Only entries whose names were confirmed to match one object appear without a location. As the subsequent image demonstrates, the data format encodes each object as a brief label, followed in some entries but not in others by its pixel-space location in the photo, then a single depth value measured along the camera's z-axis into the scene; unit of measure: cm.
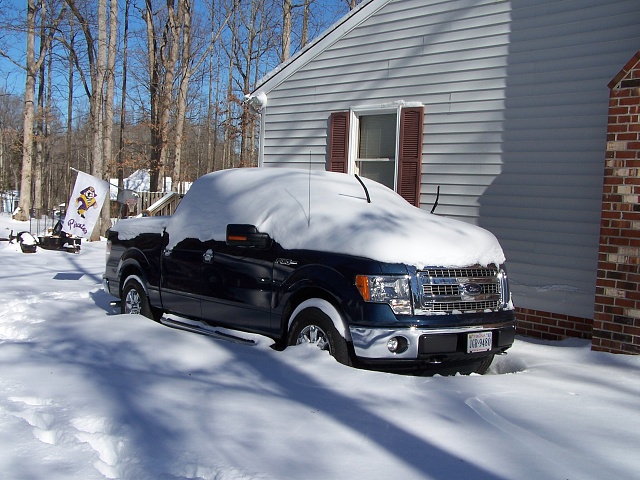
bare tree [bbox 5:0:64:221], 2554
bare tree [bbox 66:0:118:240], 2008
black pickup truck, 468
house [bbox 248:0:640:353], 726
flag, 1325
